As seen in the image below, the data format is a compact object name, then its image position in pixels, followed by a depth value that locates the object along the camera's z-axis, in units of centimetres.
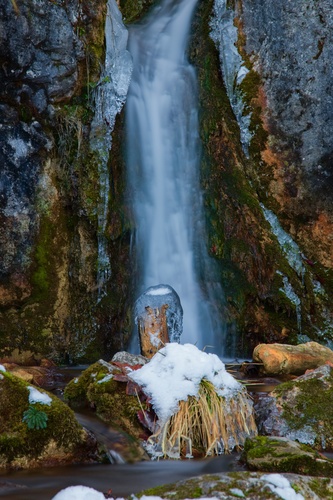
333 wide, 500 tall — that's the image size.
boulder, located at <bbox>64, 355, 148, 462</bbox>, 357
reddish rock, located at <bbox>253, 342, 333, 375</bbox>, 649
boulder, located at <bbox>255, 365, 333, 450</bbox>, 397
